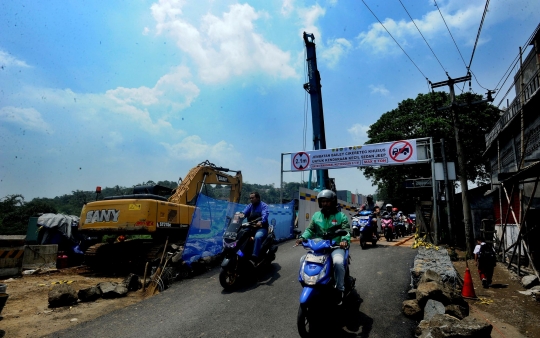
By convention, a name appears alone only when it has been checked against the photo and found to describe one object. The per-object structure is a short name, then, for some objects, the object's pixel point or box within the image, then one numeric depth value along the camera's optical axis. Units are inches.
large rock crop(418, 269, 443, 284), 199.7
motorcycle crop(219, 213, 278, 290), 246.8
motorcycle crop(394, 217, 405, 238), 622.7
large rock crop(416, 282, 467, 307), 174.9
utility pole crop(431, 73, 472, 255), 485.5
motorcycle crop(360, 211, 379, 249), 402.0
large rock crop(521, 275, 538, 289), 277.0
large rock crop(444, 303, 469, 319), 164.1
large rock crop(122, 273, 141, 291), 286.0
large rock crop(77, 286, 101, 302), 255.4
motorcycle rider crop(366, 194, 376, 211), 584.7
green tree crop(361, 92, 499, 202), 1023.0
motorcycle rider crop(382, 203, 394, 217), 572.1
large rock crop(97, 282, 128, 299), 265.9
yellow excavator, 352.8
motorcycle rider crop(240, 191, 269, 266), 258.5
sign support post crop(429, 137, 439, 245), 454.6
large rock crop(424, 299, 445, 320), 158.4
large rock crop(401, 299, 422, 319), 173.3
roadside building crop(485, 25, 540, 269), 324.2
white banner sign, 519.2
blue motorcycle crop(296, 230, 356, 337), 148.2
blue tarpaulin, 320.8
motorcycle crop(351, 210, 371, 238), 437.9
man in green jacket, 181.6
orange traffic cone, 242.0
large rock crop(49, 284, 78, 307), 242.7
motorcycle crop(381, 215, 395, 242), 502.3
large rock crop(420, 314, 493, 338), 122.3
